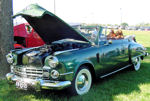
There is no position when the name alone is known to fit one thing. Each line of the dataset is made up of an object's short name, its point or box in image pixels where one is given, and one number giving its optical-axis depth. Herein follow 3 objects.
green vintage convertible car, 3.46
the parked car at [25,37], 8.73
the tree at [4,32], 5.06
